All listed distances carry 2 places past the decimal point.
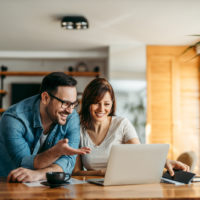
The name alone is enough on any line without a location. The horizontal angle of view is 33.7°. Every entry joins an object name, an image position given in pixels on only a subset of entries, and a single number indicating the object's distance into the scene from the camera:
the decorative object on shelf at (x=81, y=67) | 6.65
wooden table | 1.45
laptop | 1.70
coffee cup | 1.66
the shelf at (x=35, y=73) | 6.39
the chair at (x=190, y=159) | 2.40
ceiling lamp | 4.27
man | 1.96
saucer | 1.64
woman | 2.40
